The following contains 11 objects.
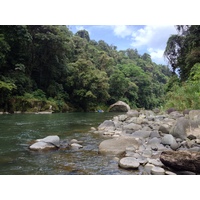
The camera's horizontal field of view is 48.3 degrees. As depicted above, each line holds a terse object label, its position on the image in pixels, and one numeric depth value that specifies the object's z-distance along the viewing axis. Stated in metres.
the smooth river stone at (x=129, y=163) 2.97
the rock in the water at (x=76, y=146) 4.30
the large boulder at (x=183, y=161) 2.68
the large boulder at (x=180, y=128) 4.47
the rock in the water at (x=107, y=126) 6.79
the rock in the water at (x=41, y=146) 4.01
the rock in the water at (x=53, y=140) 4.21
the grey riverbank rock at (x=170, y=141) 4.04
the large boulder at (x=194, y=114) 4.71
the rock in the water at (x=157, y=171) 2.72
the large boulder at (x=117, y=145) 3.85
